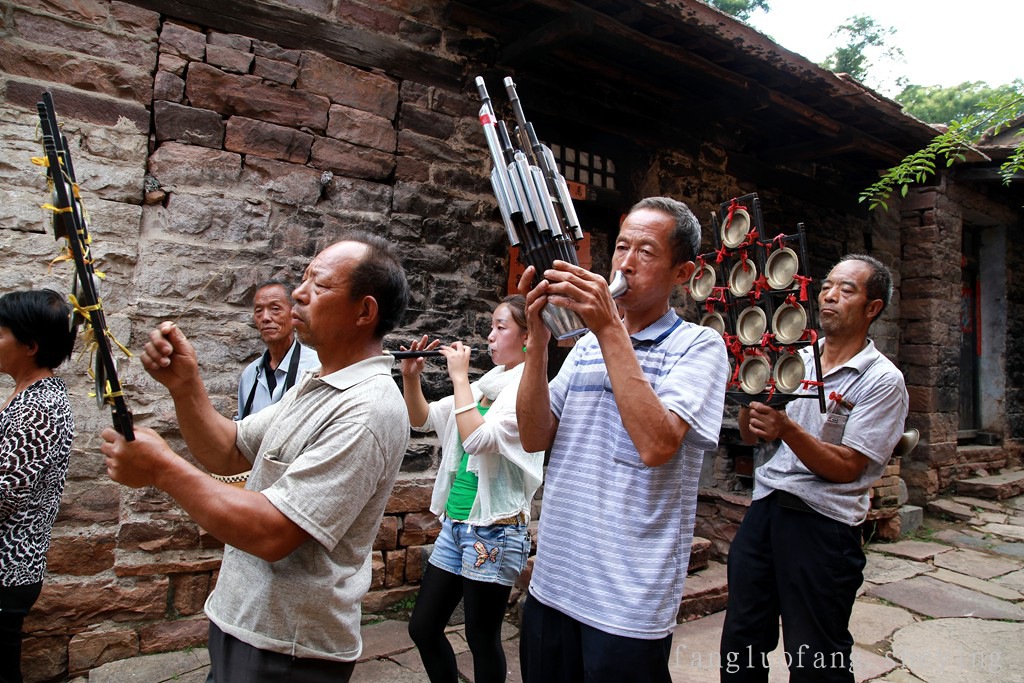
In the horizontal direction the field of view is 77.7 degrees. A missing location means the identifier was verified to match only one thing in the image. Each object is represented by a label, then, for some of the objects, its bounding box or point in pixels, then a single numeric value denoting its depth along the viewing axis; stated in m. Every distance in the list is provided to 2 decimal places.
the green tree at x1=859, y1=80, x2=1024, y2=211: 3.38
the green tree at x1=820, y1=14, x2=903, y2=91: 17.70
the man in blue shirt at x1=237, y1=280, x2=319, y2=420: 3.01
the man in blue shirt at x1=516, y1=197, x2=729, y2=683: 1.48
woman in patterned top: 2.22
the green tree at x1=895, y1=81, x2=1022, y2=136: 21.91
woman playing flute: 2.44
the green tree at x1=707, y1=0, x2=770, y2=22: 13.62
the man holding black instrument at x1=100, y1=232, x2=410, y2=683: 1.27
